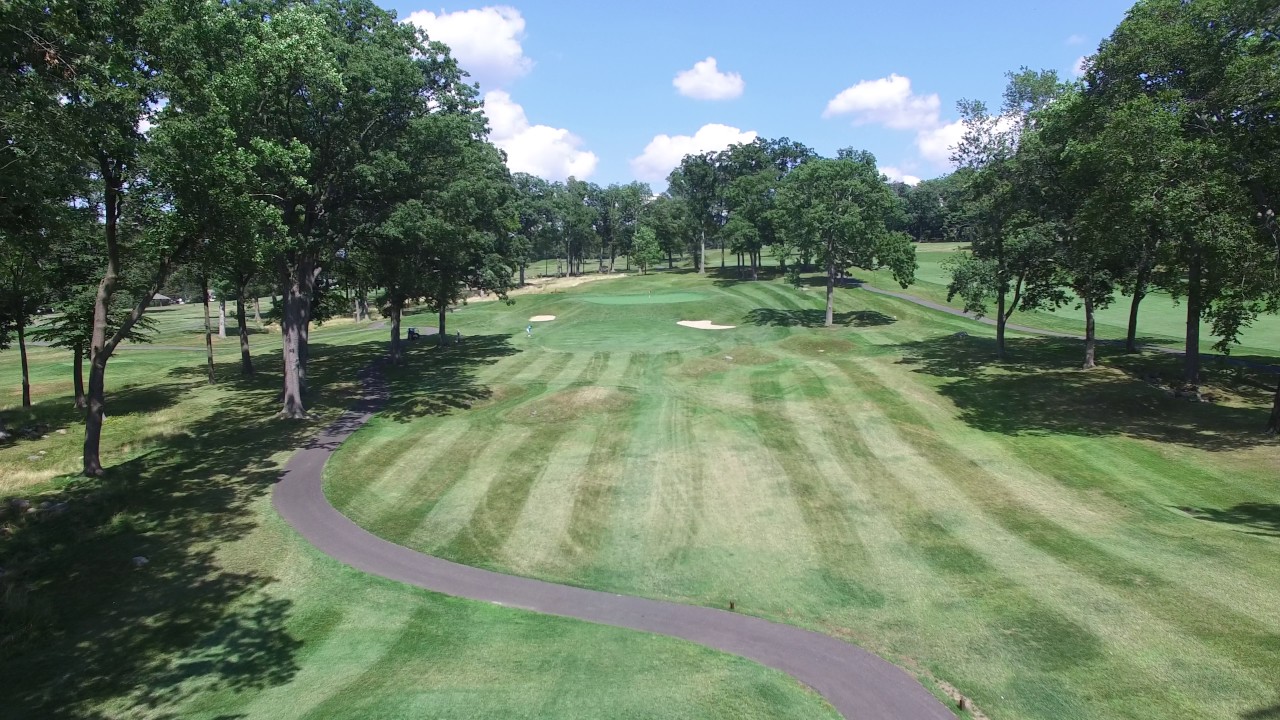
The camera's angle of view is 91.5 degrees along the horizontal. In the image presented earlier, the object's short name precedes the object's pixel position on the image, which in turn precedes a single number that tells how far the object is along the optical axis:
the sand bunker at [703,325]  59.71
